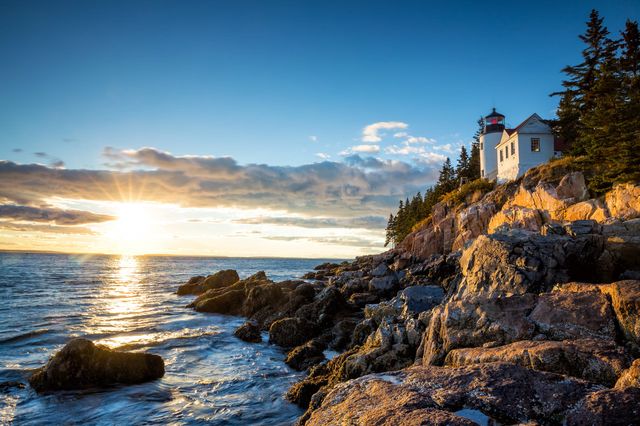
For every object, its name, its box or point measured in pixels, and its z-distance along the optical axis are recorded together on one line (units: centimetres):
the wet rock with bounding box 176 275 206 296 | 3662
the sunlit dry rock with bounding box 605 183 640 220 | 2015
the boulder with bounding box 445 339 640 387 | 570
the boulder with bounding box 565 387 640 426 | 401
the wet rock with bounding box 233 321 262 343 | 1772
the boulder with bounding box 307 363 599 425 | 461
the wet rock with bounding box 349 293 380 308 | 2297
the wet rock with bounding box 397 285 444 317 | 1291
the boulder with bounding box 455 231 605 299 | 914
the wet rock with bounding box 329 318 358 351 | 1508
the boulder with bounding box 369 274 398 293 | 2552
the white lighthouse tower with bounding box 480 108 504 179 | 4494
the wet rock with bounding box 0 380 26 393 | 1141
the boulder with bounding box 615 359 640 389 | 476
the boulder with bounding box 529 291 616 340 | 691
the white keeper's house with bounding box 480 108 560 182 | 3634
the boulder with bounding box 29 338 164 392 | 1131
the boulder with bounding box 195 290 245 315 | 2578
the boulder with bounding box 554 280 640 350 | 661
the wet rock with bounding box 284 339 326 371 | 1354
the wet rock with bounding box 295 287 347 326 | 1900
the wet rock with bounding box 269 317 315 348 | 1666
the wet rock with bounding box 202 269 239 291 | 3453
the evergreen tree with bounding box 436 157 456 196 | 5800
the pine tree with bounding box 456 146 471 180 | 5956
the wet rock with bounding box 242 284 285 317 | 2367
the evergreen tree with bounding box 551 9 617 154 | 2832
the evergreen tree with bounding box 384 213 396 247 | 8831
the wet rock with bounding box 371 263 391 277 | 2922
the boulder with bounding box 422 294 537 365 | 751
